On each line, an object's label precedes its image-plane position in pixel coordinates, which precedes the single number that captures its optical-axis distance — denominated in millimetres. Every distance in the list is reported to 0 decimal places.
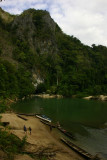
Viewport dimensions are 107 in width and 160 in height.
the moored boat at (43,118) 27292
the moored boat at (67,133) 20820
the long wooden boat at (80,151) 14617
